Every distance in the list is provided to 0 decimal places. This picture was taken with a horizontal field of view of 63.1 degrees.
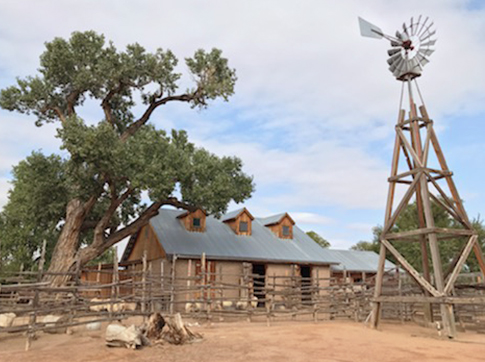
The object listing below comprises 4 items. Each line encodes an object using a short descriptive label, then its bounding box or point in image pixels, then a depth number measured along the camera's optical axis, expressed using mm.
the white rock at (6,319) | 13540
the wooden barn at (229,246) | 22531
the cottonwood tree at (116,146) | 19016
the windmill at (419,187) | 12766
